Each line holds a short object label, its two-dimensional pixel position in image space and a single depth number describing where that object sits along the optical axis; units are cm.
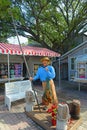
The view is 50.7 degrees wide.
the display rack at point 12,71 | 626
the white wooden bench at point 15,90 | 383
